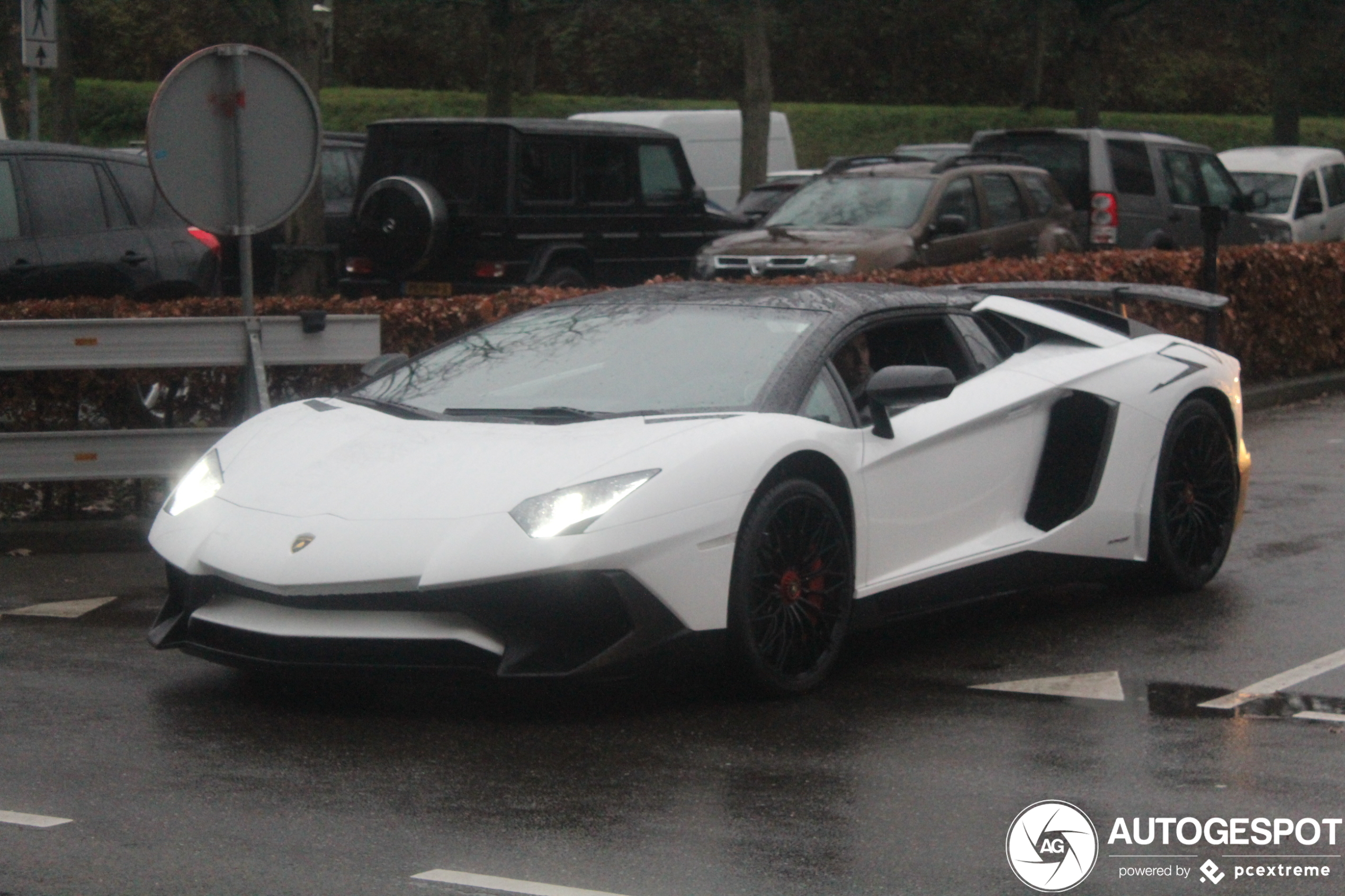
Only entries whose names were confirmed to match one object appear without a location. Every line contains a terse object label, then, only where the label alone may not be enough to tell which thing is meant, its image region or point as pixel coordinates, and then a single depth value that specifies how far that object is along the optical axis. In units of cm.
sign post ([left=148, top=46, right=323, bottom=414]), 920
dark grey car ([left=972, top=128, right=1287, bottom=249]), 1977
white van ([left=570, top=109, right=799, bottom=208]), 3048
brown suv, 1655
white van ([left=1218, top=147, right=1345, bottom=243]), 2505
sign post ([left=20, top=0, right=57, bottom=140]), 1883
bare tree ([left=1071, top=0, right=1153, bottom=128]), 3297
